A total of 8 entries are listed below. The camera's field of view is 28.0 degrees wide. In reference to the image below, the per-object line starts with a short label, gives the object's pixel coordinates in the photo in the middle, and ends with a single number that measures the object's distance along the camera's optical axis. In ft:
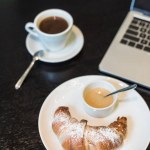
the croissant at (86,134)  2.09
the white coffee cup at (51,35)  2.68
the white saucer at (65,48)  2.77
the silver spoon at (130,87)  2.42
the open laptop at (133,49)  2.61
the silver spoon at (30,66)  2.64
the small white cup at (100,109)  2.29
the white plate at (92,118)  2.21
